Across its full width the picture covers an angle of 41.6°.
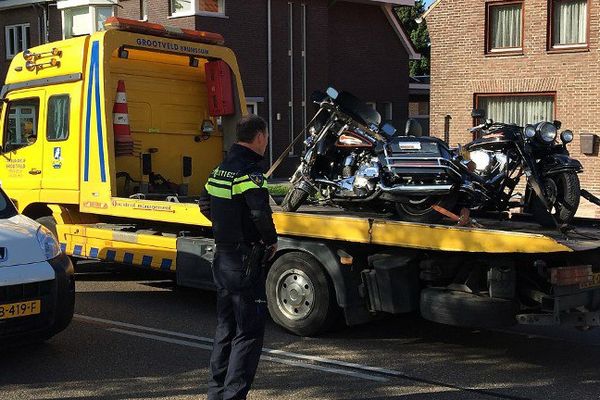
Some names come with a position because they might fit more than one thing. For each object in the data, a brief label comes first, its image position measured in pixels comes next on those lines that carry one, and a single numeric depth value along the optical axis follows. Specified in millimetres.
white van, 5961
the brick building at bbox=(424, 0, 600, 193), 18781
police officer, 4848
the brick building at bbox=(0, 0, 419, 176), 24469
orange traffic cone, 8969
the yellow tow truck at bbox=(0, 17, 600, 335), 6004
